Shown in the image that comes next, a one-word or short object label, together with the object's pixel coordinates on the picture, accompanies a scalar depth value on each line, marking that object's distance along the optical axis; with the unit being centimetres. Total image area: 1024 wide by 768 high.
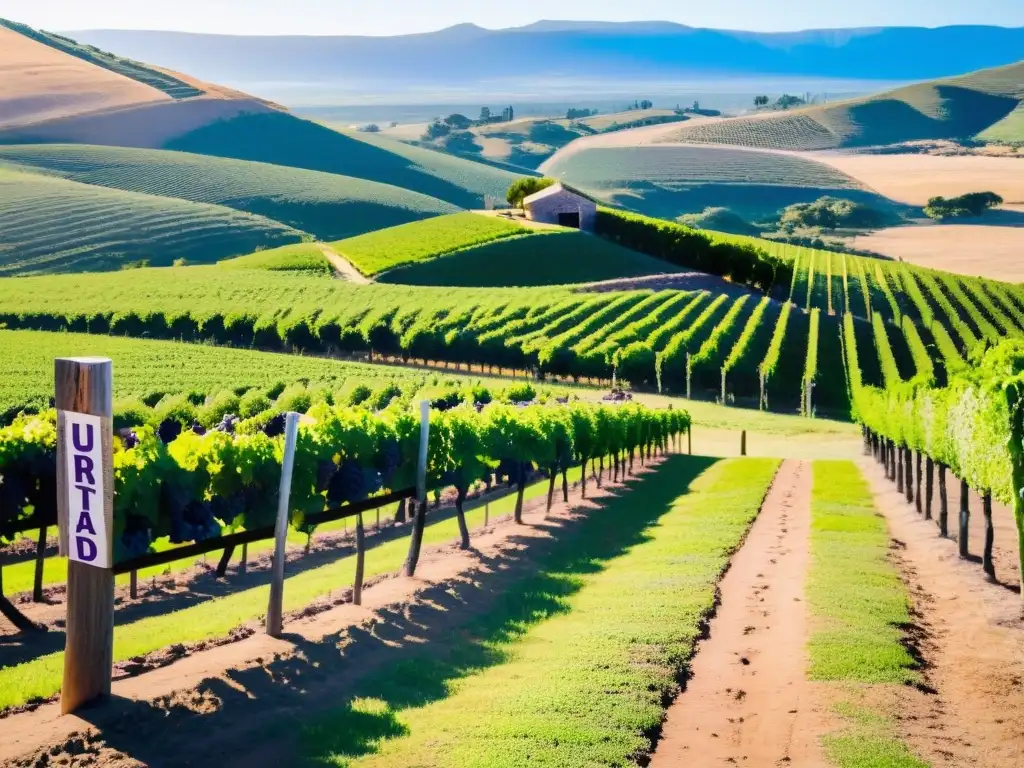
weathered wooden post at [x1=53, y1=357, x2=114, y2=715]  1198
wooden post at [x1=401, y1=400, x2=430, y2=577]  1908
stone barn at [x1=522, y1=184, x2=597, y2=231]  12938
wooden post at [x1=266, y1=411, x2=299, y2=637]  1485
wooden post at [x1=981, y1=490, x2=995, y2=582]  2150
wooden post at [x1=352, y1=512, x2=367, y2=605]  1698
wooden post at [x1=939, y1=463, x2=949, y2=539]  2634
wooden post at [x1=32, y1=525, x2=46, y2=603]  1900
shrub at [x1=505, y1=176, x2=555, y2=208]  14236
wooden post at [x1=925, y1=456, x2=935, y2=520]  2886
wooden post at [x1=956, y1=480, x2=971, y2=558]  2358
